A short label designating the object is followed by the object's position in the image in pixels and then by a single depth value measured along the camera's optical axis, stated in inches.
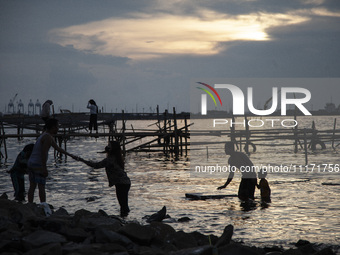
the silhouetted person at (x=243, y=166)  410.6
